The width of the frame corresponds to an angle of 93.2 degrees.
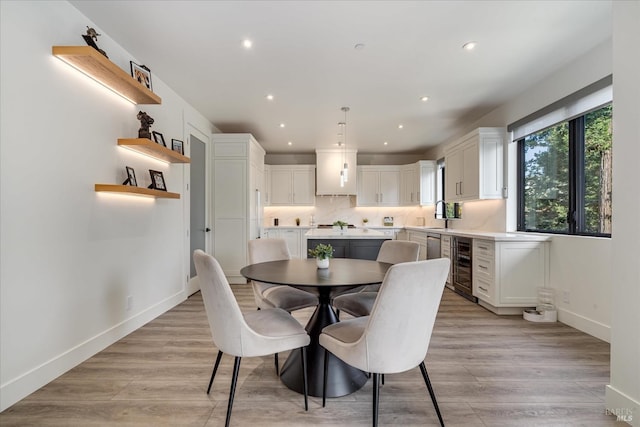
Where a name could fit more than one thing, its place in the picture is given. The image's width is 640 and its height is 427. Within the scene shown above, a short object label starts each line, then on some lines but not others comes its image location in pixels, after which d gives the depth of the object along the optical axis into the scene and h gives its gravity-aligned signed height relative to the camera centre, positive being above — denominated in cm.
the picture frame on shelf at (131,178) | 272 +30
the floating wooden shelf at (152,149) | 271 +60
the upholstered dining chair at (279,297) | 237 -69
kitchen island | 381 -40
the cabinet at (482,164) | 414 +71
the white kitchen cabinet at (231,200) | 494 +19
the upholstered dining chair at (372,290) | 228 -66
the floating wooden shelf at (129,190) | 243 +18
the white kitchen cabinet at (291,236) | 663 -53
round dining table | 178 -67
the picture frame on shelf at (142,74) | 278 +130
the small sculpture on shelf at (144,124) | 288 +85
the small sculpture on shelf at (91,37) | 216 +125
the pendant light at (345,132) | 429 +147
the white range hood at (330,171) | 681 +93
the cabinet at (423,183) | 658 +67
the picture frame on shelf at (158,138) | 314 +79
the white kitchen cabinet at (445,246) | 462 -52
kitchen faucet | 580 +2
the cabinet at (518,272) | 341 -66
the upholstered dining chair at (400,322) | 138 -52
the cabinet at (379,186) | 712 +63
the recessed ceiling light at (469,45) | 266 +149
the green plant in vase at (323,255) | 223 -32
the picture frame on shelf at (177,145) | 366 +81
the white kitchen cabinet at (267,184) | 690 +62
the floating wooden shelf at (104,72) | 204 +106
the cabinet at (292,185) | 698 +63
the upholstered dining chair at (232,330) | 156 -65
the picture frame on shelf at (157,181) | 311 +32
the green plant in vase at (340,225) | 459 -19
